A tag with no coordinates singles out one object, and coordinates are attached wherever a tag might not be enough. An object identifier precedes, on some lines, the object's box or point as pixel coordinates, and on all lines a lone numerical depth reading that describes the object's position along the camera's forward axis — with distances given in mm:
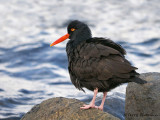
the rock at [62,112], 10211
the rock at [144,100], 11781
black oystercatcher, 10070
